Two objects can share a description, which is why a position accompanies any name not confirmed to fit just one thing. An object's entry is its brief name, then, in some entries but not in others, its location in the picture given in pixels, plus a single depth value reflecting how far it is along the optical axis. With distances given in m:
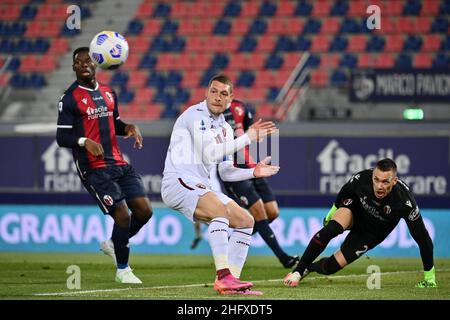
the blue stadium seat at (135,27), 25.01
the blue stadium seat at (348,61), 22.28
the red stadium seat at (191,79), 23.19
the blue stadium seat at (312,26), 23.39
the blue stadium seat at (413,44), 22.27
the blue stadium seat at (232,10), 24.56
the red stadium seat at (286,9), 23.97
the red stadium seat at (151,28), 24.89
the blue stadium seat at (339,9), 23.54
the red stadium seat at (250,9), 24.48
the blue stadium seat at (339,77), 21.16
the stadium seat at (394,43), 22.34
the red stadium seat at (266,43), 23.69
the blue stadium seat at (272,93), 22.23
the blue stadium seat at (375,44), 22.53
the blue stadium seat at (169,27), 24.69
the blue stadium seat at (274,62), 23.17
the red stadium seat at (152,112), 22.75
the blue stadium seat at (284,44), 23.36
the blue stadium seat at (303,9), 23.81
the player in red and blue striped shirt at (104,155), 10.81
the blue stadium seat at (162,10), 25.19
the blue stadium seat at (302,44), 23.16
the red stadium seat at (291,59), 22.88
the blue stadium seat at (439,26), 22.38
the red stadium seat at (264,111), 20.86
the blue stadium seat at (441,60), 21.72
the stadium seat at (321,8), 23.65
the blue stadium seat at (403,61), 21.97
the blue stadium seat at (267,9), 24.23
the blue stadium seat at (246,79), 22.92
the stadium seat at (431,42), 22.11
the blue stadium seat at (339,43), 22.78
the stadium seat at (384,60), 22.03
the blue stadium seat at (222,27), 24.30
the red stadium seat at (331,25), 23.27
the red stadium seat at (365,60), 22.25
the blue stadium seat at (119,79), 23.64
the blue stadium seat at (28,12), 25.69
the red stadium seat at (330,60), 21.81
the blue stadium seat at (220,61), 23.39
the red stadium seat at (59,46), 25.14
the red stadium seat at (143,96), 23.25
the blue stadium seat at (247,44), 23.81
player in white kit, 9.28
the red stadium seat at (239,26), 24.23
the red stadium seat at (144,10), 25.39
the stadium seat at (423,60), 21.86
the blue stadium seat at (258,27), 24.09
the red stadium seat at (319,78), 20.88
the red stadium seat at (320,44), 22.91
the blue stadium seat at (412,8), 22.84
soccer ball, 11.45
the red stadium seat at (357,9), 23.23
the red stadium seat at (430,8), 22.70
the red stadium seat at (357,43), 22.67
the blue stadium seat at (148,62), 23.94
